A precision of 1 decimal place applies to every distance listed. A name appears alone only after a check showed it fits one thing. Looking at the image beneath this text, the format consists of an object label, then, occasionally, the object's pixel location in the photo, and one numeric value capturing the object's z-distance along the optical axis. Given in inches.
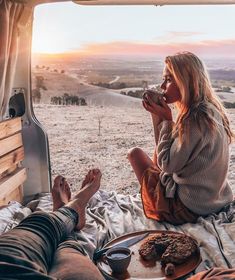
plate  45.1
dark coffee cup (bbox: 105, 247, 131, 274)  44.7
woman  66.1
